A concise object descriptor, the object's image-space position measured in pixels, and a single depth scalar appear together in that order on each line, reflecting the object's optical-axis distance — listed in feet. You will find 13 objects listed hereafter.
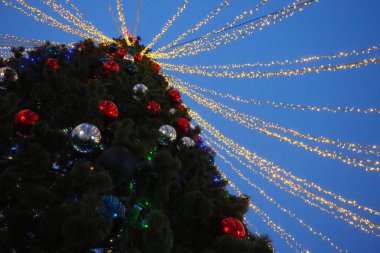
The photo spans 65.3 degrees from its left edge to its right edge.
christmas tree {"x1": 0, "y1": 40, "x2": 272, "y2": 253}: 4.66
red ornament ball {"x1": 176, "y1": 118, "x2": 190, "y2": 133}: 9.11
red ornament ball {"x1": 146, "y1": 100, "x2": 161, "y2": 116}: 8.36
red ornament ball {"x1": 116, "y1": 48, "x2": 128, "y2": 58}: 13.38
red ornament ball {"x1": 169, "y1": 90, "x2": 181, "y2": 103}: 12.06
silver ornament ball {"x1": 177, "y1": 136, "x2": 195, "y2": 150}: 8.14
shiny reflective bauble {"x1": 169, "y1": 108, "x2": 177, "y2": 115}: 9.66
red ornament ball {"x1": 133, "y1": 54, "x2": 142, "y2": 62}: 14.32
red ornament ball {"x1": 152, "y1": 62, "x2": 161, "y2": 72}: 15.24
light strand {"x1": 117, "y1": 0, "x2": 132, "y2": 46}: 23.43
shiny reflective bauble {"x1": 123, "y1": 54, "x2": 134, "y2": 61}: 12.73
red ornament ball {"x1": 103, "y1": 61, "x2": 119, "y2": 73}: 9.71
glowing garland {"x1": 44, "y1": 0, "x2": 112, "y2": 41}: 22.70
